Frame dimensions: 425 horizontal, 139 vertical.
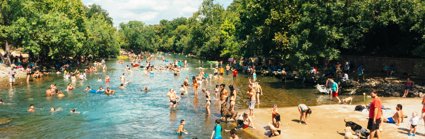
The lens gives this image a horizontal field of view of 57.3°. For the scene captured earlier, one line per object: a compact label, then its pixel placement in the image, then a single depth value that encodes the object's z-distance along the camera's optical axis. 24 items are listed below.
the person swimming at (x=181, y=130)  22.75
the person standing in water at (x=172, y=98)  30.34
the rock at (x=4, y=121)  25.87
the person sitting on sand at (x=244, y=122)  23.11
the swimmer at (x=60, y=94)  37.35
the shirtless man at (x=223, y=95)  26.05
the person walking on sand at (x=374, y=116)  18.31
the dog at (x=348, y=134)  18.47
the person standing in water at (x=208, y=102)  27.69
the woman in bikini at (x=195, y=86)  38.28
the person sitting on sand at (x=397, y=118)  21.33
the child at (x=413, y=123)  19.25
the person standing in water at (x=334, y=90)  32.44
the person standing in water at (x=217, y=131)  19.92
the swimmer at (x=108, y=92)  39.16
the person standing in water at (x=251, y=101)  25.16
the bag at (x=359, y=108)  25.82
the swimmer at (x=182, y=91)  37.66
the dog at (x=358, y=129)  19.45
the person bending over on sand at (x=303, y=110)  22.84
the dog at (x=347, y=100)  30.14
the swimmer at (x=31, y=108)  29.90
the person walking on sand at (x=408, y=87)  33.29
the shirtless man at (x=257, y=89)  30.08
